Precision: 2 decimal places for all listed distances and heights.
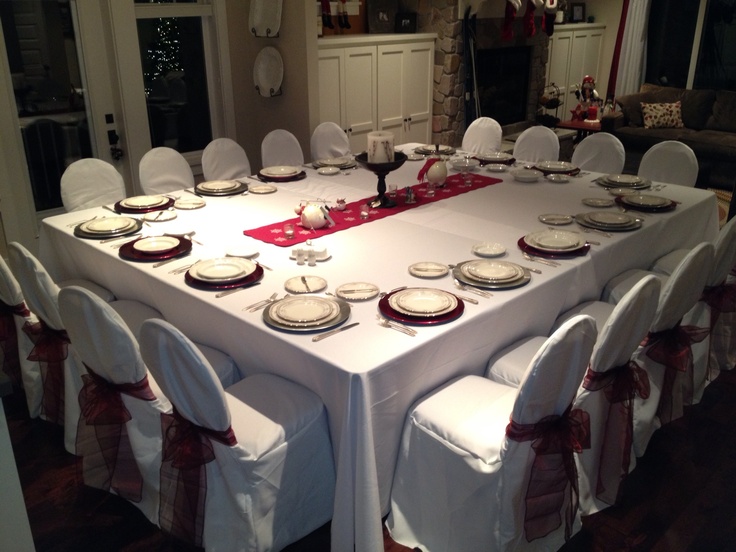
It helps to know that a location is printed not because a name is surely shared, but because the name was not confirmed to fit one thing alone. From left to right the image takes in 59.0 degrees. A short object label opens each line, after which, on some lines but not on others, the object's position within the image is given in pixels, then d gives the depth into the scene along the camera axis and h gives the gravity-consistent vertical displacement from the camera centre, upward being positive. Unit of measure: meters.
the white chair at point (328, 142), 4.36 -0.62
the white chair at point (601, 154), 3.91 -0.64
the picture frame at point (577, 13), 7.84 +0.35
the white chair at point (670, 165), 3.63 -0.65
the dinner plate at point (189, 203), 3.08 -0.72
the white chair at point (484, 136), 4.44 -0.59
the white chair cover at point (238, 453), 1.71 -1.08
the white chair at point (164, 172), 3.64 -0.68
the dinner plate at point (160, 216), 2.89 -0.72
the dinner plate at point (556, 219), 2.77 -0.71
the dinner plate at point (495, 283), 2.14 -0.75
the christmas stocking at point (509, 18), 5.84 +0.22
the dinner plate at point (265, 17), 4.58 +0.19
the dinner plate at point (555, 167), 3.56 -0.65
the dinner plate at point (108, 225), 2.70 -0.72
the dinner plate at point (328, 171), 3.68 -0.68
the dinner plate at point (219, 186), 3.30 -0.68
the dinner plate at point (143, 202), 3.02 -0.70
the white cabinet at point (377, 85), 4.95 -0.31
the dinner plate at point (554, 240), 2.44 -0.71
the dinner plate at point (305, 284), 2.13 -0.75
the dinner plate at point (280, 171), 3.55 -0.66
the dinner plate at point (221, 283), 2.18 -0.76
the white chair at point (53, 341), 2.21 -1.01
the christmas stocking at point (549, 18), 6.23 +0.25
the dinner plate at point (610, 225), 2.68 -0.71
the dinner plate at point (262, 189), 3.31 -0.70
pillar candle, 2.79 -0.42
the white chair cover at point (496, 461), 1.70 -1.09
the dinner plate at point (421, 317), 1.91 -0.76
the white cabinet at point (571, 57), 7.40 -0.15
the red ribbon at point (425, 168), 3.23 -0.58
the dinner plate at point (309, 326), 1.88 -0.77
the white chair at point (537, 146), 4.18 -0.62
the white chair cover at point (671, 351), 2.09 -0.98
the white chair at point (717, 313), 2.43 -1.01
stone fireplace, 5.75 -0.22
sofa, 5.98 -0.77
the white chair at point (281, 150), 4.18 -0.65
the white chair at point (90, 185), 3.34 -0.69
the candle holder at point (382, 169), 2.81 -0.51
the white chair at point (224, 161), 3.94 -0.67
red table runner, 2.67 -0.72
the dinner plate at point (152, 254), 2.44 -0.74
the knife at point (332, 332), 1.85 -0.78
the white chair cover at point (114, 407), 1.85 -1.04
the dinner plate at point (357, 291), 2.08 -0.76
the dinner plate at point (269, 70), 4.79 -0.18
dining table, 1.79 -0.78
